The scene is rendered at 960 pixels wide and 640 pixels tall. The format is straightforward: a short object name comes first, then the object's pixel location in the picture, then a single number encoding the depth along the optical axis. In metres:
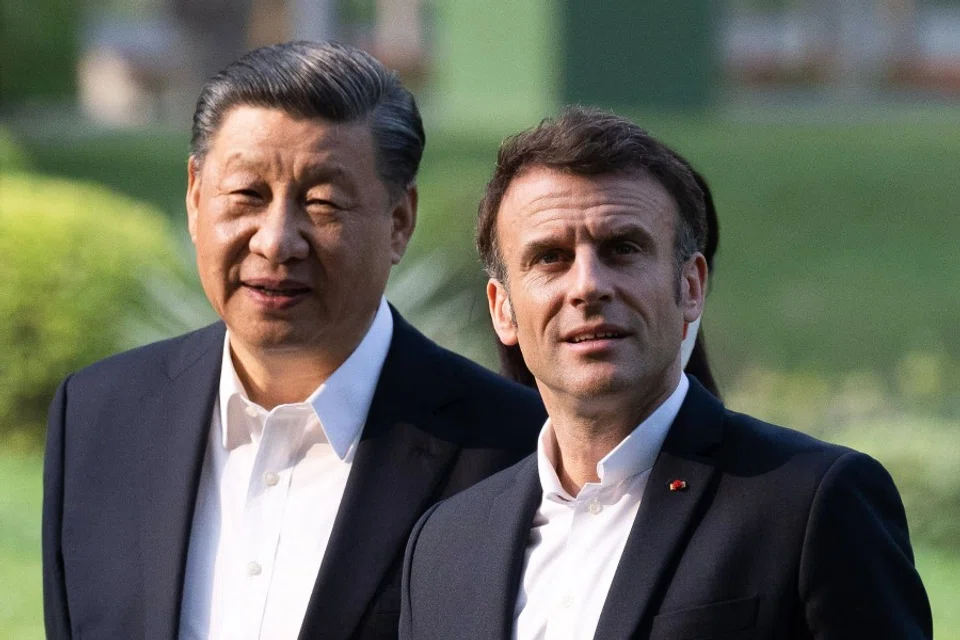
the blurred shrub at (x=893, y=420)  15.97
